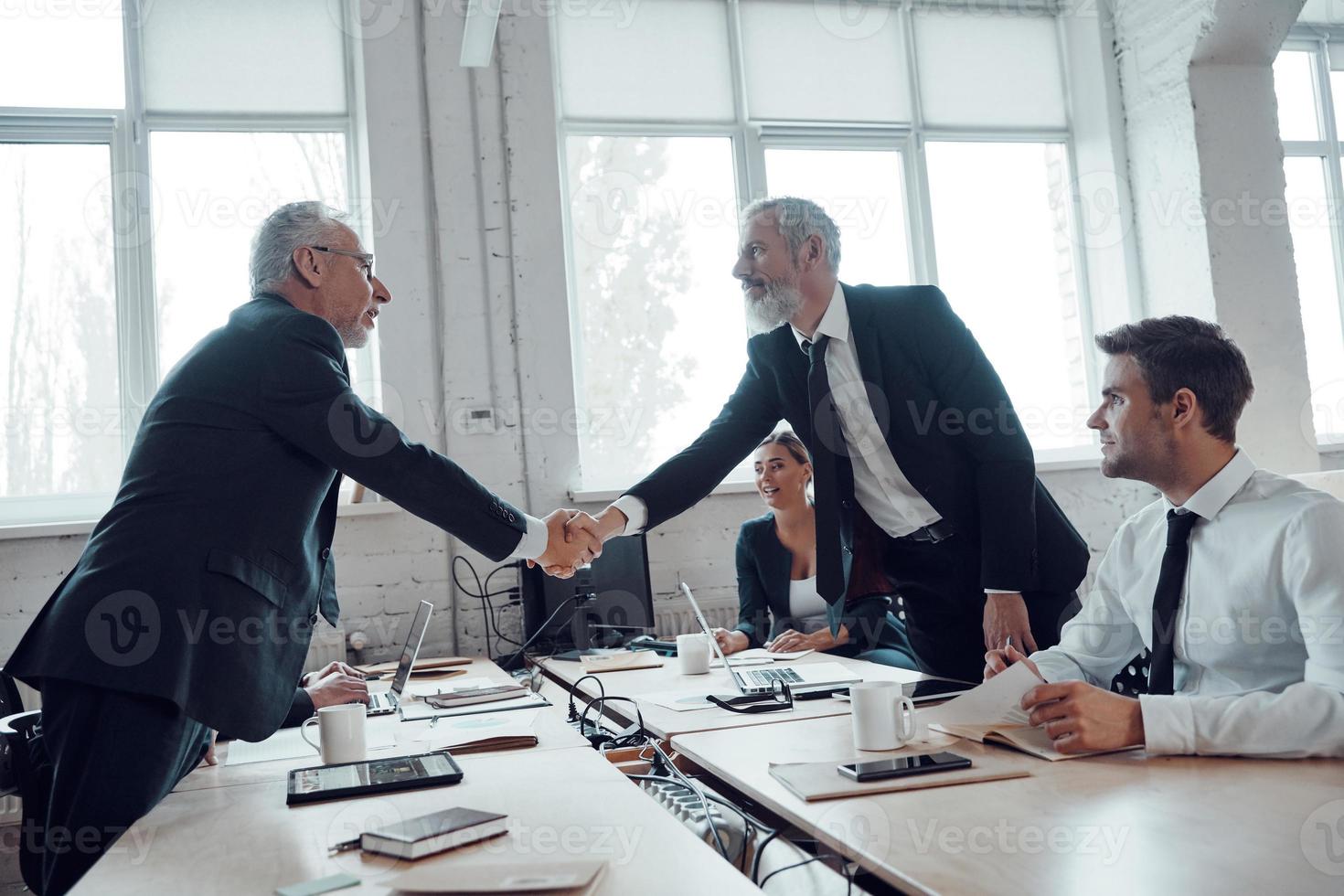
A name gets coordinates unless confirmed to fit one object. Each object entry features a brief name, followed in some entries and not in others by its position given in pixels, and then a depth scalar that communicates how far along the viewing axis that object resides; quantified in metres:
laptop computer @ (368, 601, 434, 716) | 2.24
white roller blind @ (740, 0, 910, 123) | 4.99
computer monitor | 3.55
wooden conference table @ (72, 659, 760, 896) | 1.04
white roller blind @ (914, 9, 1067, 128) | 5.20
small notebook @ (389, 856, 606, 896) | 0.94
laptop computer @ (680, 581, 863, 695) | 2.11
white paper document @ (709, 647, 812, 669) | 2.76
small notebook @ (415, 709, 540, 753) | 1.69
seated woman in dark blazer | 3.33
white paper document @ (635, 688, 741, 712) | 2.04
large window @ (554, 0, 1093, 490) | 4.69
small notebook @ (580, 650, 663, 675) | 2.88
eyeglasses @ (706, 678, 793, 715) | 1.91
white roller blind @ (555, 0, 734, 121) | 4.73
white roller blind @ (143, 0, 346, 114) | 4.29
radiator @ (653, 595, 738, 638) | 4.35
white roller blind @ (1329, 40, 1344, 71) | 5.79
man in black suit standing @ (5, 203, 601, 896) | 1.55
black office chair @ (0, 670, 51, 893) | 1.74
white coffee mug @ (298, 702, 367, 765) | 1.61
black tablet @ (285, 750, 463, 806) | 1.38
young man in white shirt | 1.32
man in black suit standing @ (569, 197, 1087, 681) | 2.25
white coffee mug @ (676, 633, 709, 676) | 2.59
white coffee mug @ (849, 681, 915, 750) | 1.47
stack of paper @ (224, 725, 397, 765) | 1.77
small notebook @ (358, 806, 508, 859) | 1.09
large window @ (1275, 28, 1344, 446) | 5.58
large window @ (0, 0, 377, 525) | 4.07
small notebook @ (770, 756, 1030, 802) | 1.24
